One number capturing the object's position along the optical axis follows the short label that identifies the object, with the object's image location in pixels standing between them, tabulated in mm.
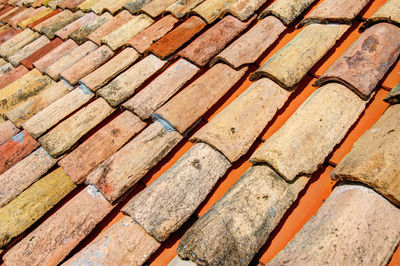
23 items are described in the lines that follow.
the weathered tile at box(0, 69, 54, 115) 2588
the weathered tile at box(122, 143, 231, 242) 1466
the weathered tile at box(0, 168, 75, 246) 1738
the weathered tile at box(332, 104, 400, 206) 1202
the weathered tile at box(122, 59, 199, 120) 2021
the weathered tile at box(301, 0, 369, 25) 2043
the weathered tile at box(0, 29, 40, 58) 3319
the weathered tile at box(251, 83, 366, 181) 1435
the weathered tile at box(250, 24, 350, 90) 1815
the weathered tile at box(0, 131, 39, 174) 2098
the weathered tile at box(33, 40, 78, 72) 2820
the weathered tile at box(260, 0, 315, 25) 2256
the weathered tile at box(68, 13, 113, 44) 2934
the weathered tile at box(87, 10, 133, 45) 2822
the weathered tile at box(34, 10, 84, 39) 3244
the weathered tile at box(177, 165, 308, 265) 1247
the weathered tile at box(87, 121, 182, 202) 1706
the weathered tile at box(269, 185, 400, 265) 1120
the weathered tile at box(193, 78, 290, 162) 1632
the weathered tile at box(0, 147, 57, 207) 1920
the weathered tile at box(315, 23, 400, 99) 1613
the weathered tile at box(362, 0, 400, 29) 1851
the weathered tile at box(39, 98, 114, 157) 2041
